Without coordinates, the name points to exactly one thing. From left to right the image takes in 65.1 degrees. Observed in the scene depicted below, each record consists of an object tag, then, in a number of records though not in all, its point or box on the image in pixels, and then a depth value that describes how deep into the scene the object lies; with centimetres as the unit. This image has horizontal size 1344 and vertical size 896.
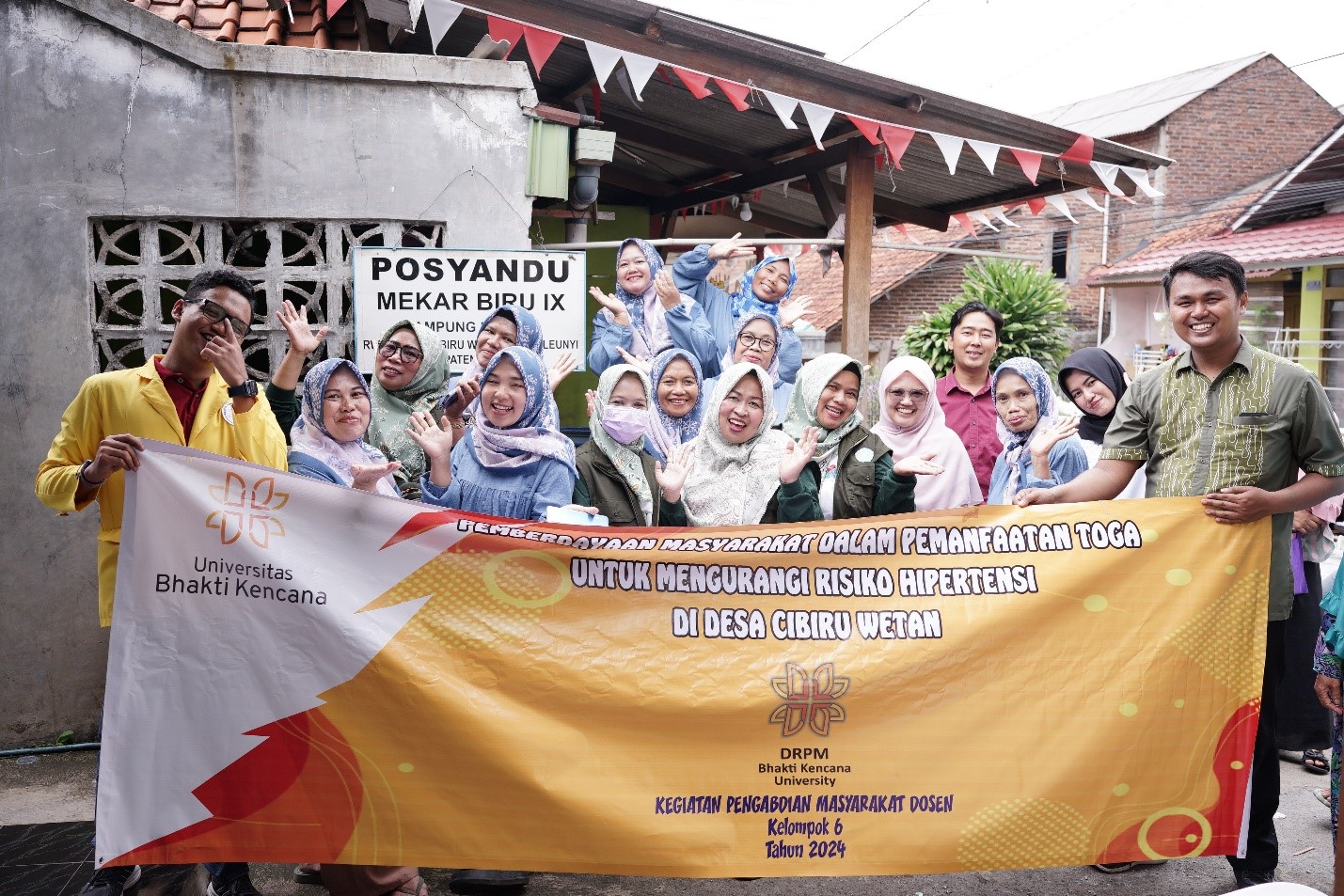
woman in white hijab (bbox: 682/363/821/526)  379
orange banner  300
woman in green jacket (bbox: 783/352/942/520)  376
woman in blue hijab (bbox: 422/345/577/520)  379
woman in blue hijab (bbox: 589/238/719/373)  581
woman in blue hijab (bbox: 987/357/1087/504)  416
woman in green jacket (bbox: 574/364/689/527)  389
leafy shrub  1614
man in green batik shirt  331
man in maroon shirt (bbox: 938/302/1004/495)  484
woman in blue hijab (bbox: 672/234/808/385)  603
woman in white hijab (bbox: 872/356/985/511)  438
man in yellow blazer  318
